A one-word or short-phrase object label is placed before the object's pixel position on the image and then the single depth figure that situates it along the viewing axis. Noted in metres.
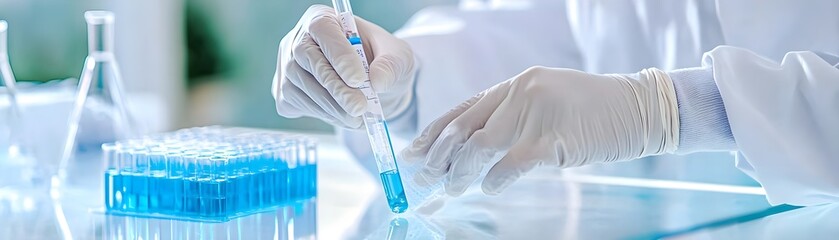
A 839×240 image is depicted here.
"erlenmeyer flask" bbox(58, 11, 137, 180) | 1.48
